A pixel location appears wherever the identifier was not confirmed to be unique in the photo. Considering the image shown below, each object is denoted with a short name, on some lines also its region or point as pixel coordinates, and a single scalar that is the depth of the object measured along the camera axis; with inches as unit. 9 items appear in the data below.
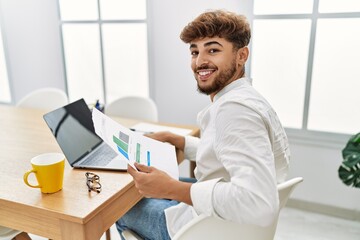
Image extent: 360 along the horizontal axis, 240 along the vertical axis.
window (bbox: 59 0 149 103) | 113.4
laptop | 54.1
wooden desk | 41.6
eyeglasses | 46.9
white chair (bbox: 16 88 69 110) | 97.0
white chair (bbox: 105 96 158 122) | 86.1
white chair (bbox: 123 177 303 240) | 36.5
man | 33.2
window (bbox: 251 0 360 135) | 85.4
